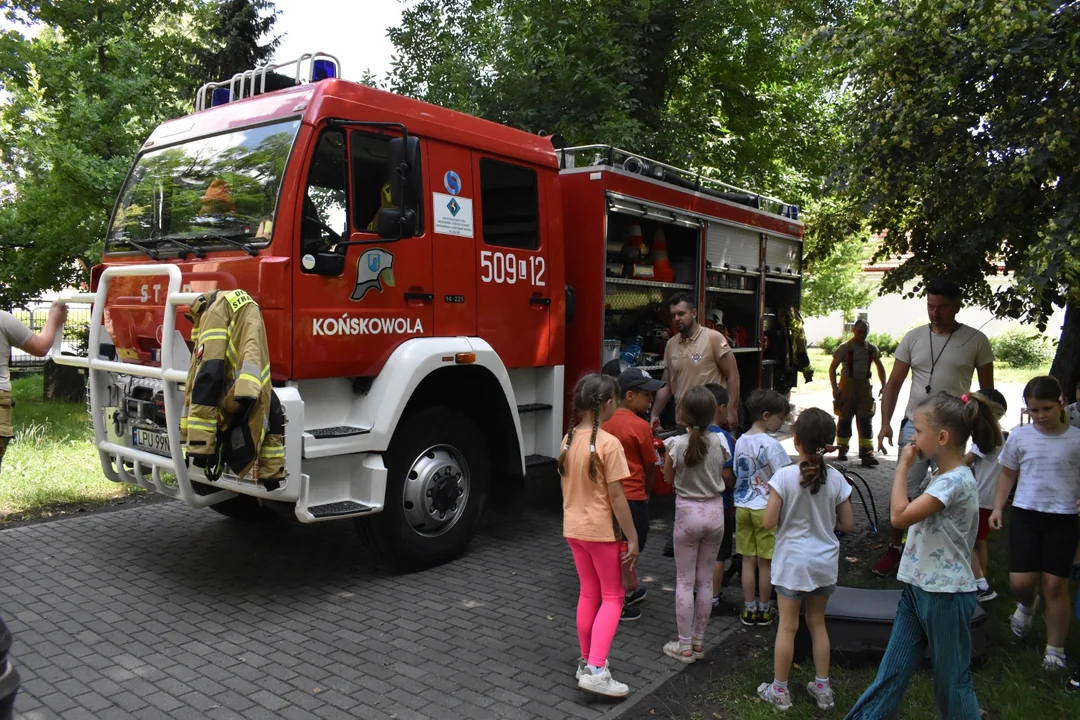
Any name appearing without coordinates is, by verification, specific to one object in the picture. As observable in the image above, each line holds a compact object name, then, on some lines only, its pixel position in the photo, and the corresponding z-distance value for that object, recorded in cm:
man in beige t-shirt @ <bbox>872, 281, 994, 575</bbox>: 520
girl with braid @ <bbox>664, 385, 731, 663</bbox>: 408
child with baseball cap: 445
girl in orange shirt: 371
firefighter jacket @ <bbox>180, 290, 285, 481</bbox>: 420
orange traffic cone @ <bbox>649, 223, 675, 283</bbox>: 761
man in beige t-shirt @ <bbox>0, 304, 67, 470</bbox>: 494
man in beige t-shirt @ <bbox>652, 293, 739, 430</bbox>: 588
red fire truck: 475
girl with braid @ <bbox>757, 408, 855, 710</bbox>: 360
